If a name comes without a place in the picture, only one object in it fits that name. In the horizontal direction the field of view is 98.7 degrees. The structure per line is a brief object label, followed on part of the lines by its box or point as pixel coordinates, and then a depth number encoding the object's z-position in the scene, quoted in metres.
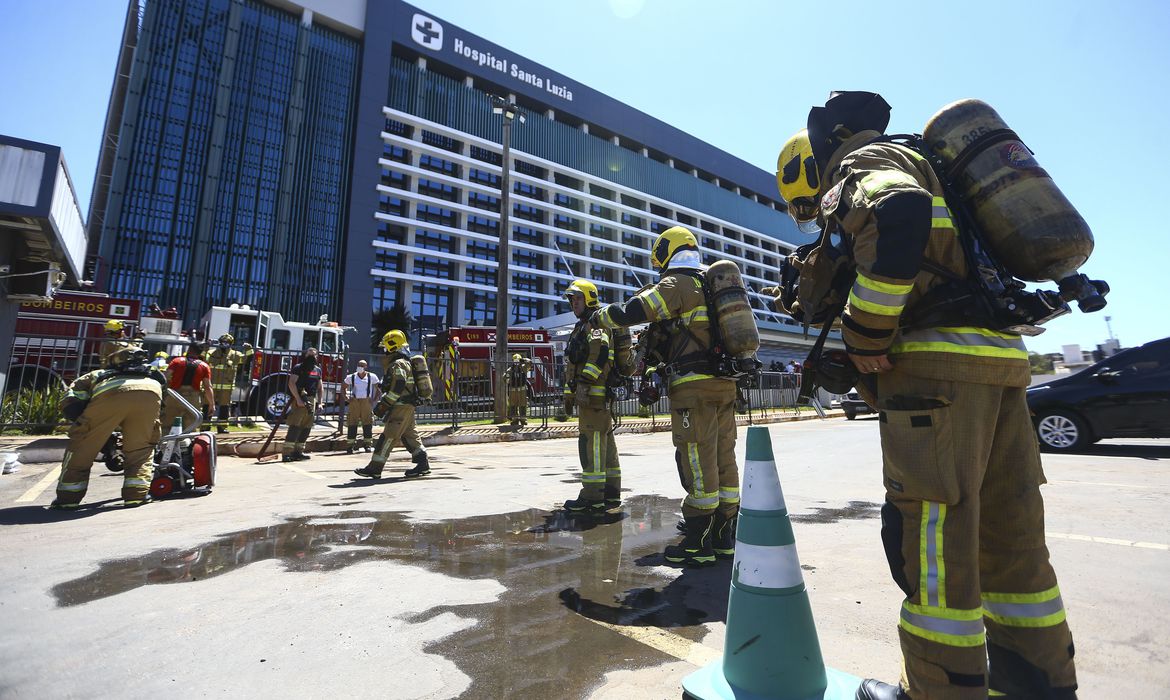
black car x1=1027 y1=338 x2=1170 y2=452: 6.39
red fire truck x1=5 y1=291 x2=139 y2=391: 10.00
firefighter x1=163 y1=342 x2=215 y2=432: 8.01
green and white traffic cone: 1.57
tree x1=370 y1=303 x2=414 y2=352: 35.09
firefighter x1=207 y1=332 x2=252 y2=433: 11.55
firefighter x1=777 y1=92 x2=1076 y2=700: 1.42
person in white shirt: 9.81
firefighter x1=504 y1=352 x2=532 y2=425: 13.85
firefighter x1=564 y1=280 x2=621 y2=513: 4.46
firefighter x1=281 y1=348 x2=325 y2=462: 8.39
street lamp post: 13.29
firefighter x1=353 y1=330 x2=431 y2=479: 6.37
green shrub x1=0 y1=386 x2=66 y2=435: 8.58
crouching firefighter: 4.47
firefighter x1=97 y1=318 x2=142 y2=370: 6.32
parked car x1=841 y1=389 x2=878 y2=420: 18.70
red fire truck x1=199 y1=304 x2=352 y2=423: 13.32
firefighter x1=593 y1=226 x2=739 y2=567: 3.21
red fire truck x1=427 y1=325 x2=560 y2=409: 15.03
